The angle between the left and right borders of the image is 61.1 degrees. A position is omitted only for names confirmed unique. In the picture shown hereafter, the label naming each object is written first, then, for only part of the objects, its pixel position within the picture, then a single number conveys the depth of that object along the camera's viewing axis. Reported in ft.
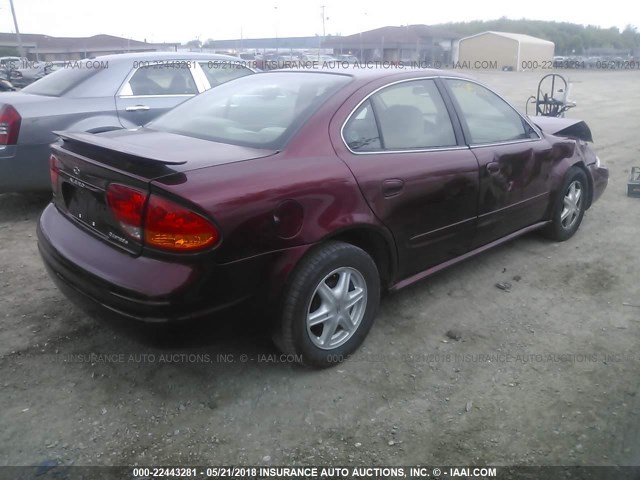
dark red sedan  7.54
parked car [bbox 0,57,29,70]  83.84
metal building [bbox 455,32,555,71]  176.96
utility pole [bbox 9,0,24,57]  115.24
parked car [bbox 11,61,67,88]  61.87
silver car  15.84
